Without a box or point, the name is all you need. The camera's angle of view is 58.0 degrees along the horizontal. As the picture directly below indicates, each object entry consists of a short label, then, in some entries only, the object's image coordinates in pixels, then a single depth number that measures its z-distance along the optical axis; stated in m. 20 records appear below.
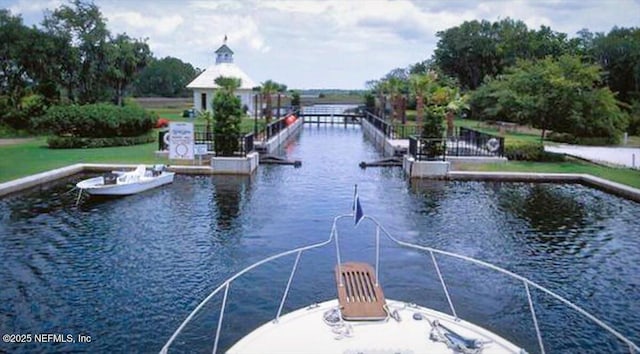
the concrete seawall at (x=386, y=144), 30.58
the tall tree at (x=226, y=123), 24.17
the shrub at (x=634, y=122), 43.56
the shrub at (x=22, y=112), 37.84
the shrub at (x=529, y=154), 27.75
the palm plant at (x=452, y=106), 33.16
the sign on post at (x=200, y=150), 24.27
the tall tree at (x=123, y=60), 42.88
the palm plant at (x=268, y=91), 42.60
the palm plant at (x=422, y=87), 34.38
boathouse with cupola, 54.56
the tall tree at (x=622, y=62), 52.25
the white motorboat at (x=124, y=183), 18.39
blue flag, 8.54
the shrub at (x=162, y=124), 43.45
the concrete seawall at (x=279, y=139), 31.05
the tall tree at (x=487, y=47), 59.69
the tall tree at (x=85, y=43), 40.88
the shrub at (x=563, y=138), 37.16
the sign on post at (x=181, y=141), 24.04
